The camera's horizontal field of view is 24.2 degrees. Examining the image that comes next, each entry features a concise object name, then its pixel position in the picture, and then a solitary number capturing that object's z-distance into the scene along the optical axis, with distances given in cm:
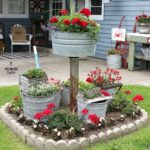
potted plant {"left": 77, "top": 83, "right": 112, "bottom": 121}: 394
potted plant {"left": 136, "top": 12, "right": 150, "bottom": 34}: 791
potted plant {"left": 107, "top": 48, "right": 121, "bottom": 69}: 850
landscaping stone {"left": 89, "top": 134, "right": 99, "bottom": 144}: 363
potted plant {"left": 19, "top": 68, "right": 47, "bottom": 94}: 458
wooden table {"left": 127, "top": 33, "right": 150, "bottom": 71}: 773
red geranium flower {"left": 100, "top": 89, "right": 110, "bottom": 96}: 413
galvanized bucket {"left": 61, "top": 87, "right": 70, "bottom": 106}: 462
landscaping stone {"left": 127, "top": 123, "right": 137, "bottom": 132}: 399
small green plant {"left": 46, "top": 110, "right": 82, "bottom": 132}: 375
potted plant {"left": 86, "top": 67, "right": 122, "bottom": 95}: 446
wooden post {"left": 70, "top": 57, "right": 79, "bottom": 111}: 428
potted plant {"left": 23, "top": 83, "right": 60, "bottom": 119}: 407
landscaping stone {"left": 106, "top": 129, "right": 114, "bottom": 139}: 377
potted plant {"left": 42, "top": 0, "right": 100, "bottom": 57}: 402
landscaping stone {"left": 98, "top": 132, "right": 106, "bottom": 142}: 371
